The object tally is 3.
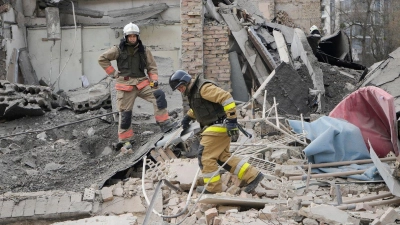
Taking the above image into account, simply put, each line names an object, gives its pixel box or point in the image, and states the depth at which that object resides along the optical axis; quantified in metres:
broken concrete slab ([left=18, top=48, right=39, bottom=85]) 13.77
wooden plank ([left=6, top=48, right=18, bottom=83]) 13.05
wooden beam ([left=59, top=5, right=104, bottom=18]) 14.17
